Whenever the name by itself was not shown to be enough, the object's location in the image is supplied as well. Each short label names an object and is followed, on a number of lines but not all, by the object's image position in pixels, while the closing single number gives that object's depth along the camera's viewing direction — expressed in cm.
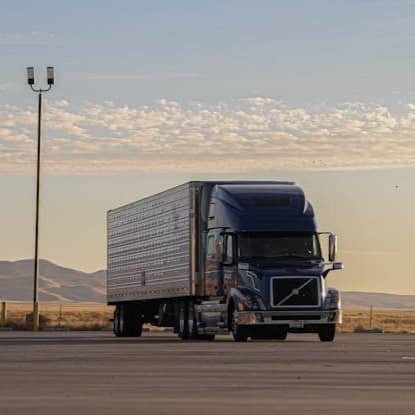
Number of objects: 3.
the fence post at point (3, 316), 6452
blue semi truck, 4066
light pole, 6166
